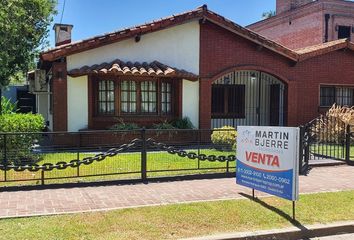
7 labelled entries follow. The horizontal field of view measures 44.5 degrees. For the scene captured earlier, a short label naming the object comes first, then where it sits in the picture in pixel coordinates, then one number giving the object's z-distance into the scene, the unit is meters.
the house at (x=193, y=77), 14.66
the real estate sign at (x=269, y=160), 6.86
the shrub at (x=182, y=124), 15.69
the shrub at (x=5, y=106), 17.46
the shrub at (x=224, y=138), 10.65
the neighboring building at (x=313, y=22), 28.56
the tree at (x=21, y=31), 13.71
